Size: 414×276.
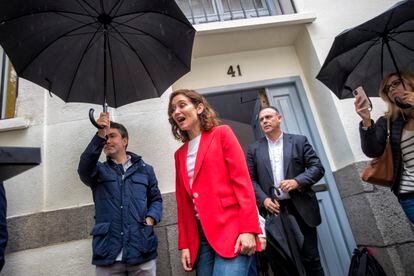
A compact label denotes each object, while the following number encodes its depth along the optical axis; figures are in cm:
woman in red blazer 167
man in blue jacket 224
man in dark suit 267
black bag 255
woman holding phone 227
